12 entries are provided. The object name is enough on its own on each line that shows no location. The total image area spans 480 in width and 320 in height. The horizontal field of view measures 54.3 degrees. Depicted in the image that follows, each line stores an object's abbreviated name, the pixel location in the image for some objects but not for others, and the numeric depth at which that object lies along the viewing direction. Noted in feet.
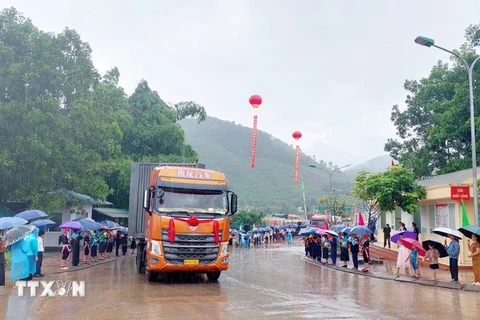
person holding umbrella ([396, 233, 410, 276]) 56.65
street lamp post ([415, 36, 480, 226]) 51.97
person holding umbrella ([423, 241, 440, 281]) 50.39
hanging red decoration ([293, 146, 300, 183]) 104.29
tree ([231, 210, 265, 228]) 215.10
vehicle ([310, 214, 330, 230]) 173.52
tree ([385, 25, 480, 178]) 92.12
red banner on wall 62.75
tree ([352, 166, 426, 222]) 73.36
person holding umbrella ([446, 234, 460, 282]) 48.26
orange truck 43.11
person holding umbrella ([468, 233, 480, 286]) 46.54
